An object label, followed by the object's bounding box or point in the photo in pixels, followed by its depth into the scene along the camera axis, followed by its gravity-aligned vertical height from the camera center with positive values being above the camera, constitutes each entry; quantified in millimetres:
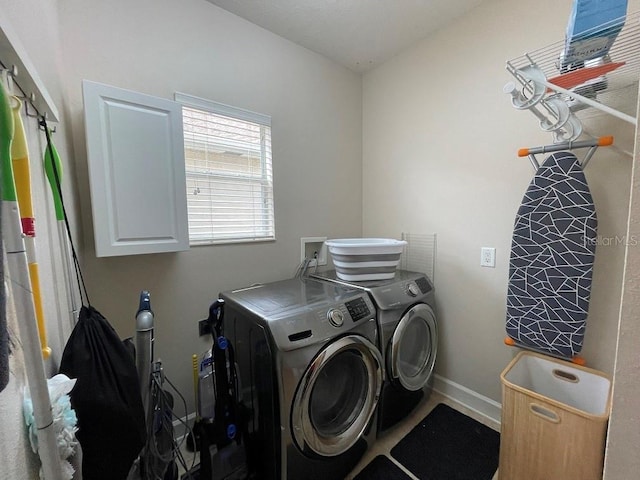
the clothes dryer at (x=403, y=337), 1476 -772
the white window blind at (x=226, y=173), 1588 +297
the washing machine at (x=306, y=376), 1075 -756
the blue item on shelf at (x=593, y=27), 882 +666
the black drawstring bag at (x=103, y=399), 697 -515
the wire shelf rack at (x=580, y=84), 1018 +572
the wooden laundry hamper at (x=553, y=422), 1033 -941
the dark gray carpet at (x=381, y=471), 1349 -1383
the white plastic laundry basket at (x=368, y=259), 1673 -290
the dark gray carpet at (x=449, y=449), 1371 -1379
